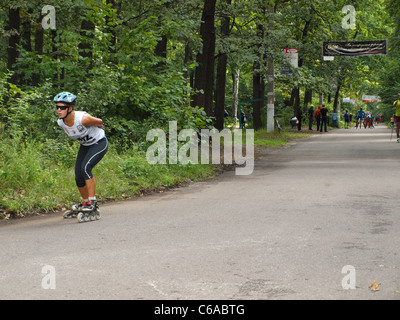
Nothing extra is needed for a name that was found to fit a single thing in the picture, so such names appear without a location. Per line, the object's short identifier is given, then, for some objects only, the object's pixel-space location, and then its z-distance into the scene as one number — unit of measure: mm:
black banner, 42344
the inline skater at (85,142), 9203
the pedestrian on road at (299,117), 44062
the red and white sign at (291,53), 32375
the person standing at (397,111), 26436
